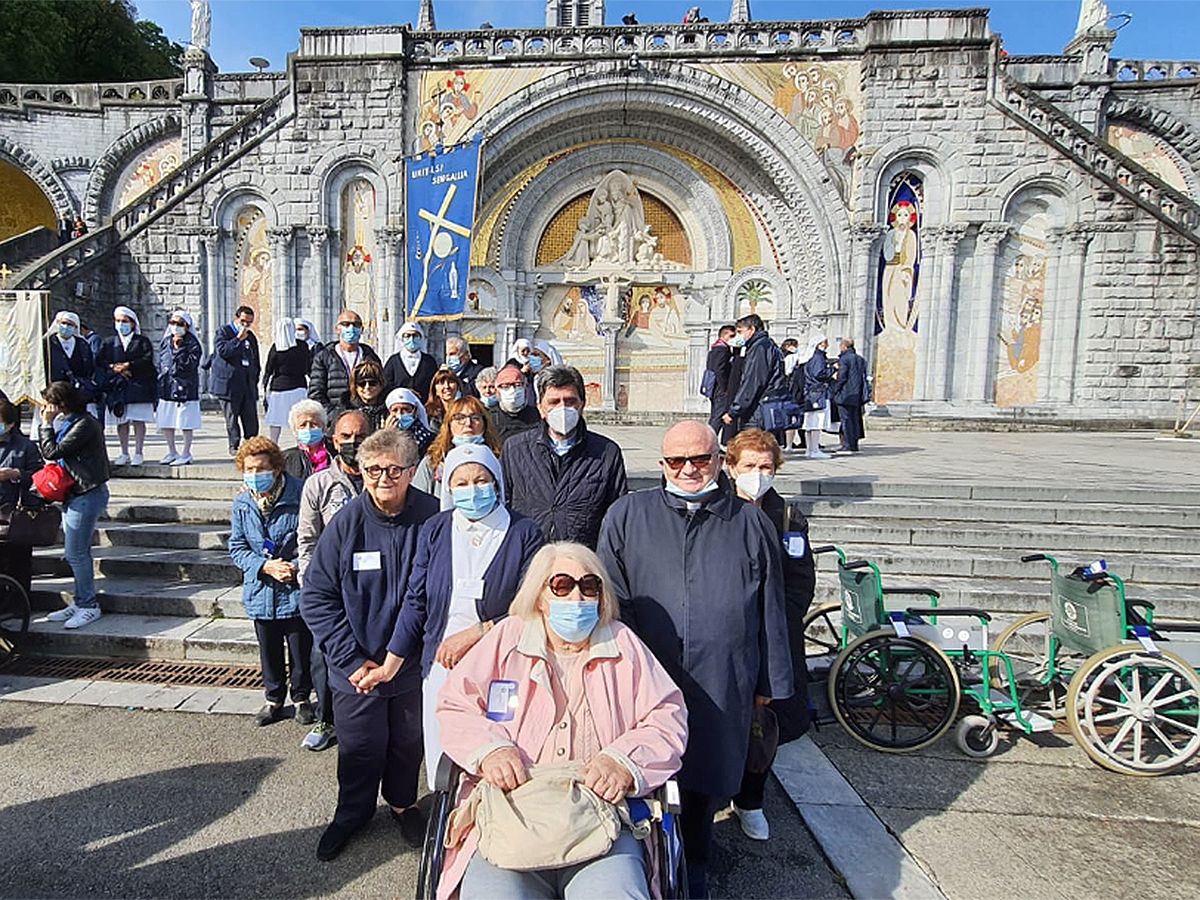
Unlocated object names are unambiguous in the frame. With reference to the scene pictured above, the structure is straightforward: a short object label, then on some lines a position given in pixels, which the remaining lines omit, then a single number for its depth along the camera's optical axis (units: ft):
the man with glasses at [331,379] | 21.99
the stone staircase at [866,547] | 17.53
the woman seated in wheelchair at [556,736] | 7.15
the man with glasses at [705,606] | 9.05
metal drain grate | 15.66
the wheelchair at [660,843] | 7.53
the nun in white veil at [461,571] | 9.86
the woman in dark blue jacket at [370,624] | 10.27
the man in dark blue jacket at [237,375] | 28.55
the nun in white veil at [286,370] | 26.66
